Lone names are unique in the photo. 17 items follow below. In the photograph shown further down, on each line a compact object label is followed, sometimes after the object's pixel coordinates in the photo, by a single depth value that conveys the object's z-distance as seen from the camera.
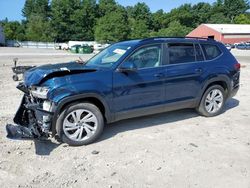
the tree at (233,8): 80.24
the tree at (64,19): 62.12
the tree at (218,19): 71.00
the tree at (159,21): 68.32
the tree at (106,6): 64.57
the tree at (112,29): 51.34
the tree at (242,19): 70.44
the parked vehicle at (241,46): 37.09
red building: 49.47
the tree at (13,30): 60.25
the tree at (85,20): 62.87
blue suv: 3.29
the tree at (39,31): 58.95
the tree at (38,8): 72.54
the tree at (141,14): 67.42
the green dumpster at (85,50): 31.66
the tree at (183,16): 68.44
